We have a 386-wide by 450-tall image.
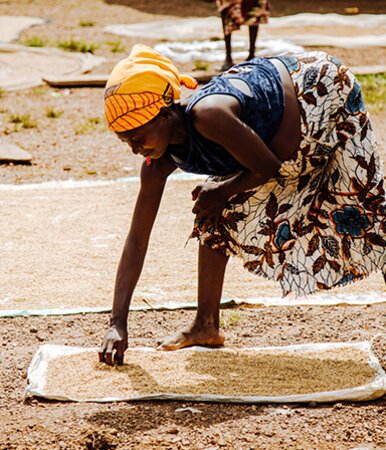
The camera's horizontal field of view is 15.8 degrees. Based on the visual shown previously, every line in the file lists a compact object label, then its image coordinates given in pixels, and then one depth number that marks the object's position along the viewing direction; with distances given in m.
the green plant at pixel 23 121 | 10.67
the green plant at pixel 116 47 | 14.96
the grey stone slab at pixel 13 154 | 9.34
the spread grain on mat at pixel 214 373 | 4.73
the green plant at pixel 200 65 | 13.47
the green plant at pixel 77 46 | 14.91
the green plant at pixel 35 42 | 15.21
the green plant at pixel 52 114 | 11.14
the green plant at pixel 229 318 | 5.68
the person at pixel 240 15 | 12.94
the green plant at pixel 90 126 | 10.51
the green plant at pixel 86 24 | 17.43
